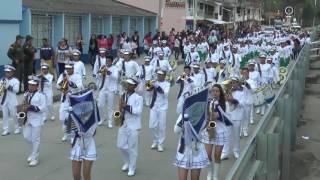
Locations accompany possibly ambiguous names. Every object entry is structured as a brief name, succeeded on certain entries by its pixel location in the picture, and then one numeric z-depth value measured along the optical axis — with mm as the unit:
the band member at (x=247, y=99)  13423
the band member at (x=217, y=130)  9594
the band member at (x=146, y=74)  17781
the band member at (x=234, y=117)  11469
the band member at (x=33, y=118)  11039
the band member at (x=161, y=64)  19047
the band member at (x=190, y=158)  8242
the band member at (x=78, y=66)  15586
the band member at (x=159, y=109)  12438
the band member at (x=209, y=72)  17259
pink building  54938
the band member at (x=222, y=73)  17828
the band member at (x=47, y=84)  14336
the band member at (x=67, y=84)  13172
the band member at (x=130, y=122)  10188
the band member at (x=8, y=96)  13828
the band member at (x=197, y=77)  15111
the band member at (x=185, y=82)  14820
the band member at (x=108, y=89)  15164
